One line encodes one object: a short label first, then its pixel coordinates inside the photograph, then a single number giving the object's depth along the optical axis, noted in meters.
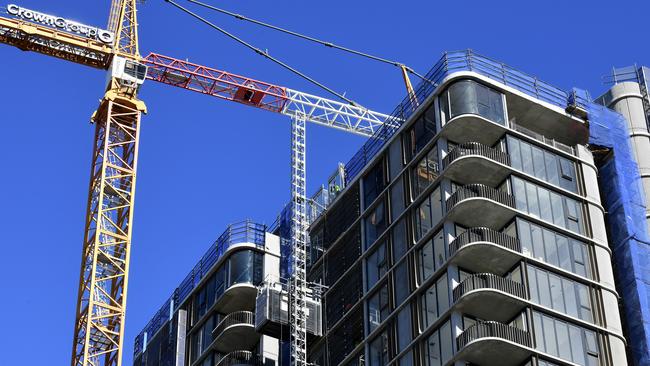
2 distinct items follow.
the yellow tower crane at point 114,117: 115.25
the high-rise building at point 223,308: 116.19
